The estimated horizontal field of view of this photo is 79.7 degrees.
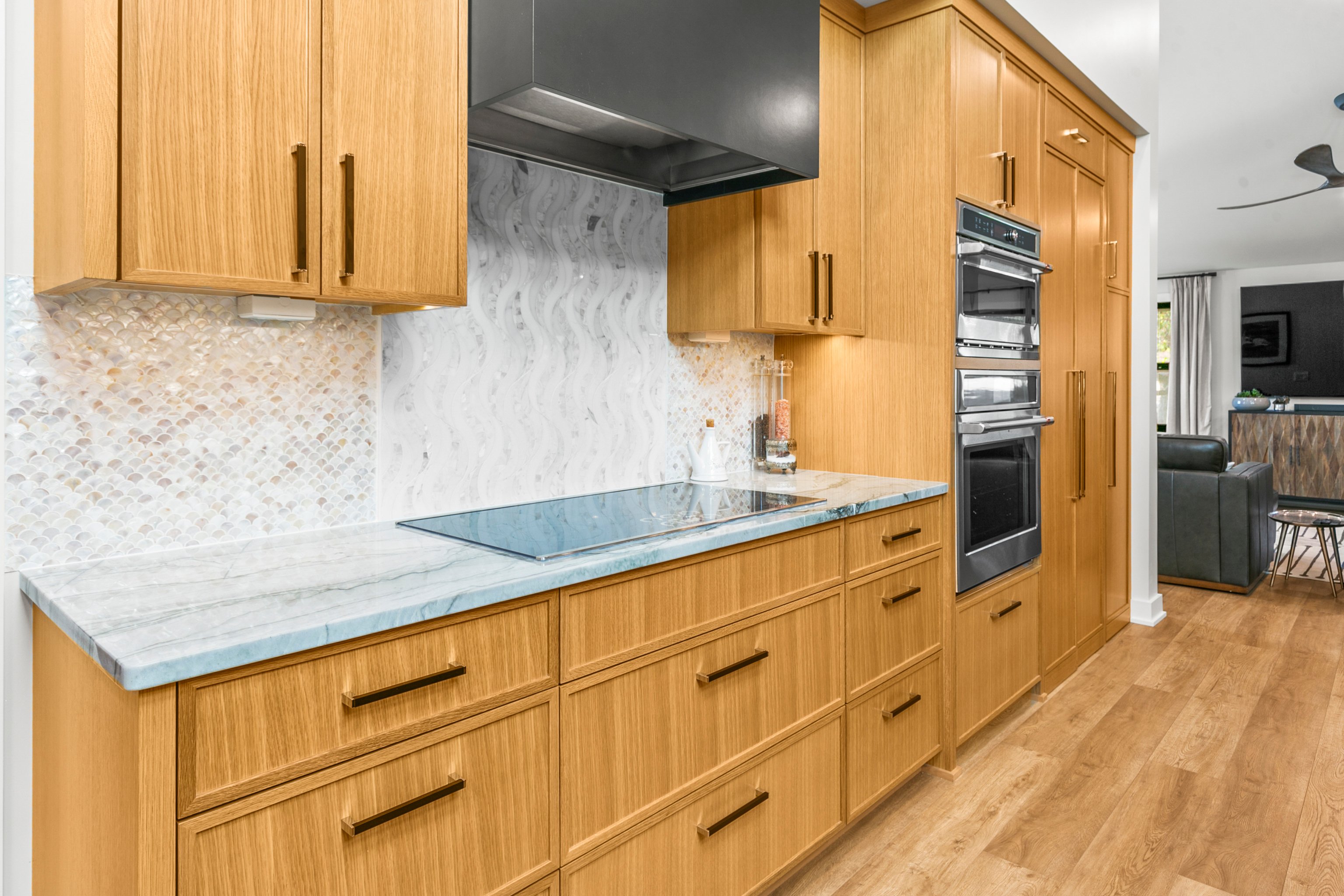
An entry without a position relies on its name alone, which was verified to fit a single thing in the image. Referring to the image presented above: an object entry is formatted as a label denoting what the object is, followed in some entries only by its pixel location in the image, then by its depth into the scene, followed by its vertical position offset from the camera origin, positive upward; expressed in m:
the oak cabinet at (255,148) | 1.13 +0.46
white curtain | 9.80 +1.02
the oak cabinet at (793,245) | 2.26 +0.58
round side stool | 4.64 -0.46
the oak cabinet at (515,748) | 0.99 -0.48
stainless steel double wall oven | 2.51 +0.14
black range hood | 1.48 +0.76
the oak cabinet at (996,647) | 2.57 -0.69
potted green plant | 8.52 +0.45
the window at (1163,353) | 10.34 +1.19
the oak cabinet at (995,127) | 2.51 +1.07
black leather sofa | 4.62 -0.42
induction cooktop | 1.53 -0.17
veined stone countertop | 0.97 -0.22
